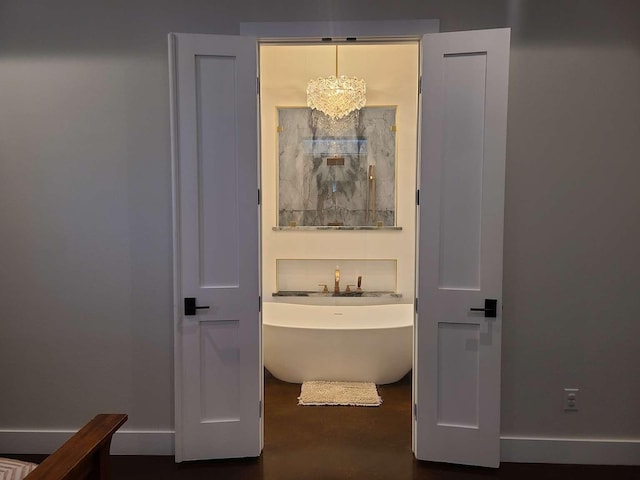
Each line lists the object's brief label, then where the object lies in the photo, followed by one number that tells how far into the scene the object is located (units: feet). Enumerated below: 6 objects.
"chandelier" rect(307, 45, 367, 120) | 11.69
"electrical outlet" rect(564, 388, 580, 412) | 7.81
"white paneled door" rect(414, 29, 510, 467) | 7.15
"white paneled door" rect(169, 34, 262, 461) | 7.37
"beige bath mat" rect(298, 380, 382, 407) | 10.34
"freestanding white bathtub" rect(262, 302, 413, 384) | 11.05
